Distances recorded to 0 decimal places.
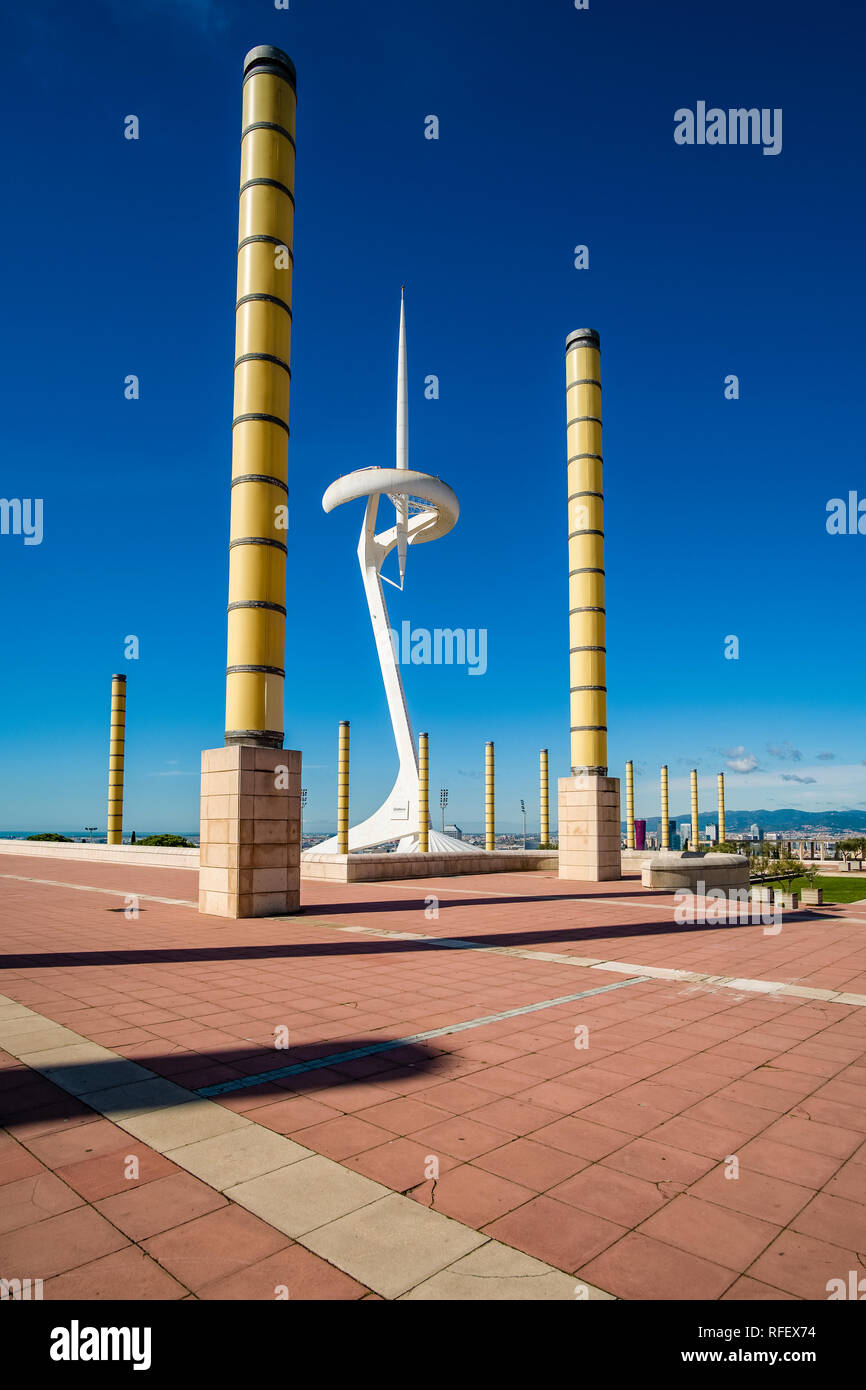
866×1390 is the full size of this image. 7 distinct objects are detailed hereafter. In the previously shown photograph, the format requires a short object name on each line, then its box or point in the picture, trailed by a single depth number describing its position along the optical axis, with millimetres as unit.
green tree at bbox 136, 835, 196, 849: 36062
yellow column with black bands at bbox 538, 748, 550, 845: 36125
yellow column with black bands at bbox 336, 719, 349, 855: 27953
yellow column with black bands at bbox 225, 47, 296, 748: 14000
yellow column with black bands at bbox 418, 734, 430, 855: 31875
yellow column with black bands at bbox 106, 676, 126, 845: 31203
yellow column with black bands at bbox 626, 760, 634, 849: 42953
